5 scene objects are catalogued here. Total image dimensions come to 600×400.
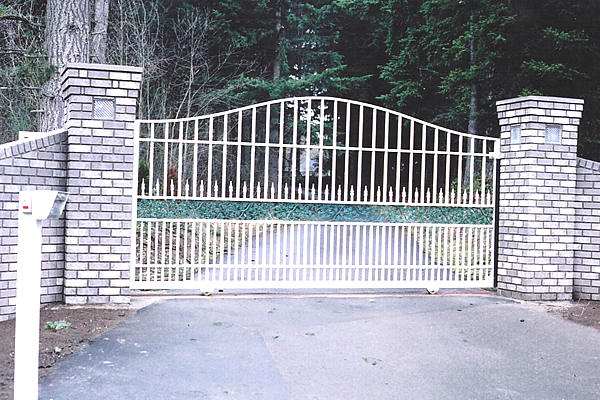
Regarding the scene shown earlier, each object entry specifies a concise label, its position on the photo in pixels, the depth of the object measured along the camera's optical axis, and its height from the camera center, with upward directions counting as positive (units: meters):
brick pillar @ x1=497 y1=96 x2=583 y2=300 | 7.59 +0.11
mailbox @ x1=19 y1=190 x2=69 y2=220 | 3.14 -0.03
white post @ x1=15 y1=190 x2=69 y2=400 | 3.16 -0.45
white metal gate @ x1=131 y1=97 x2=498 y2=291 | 7.14 -0.15
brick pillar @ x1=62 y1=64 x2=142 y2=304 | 6.53 +0.20
